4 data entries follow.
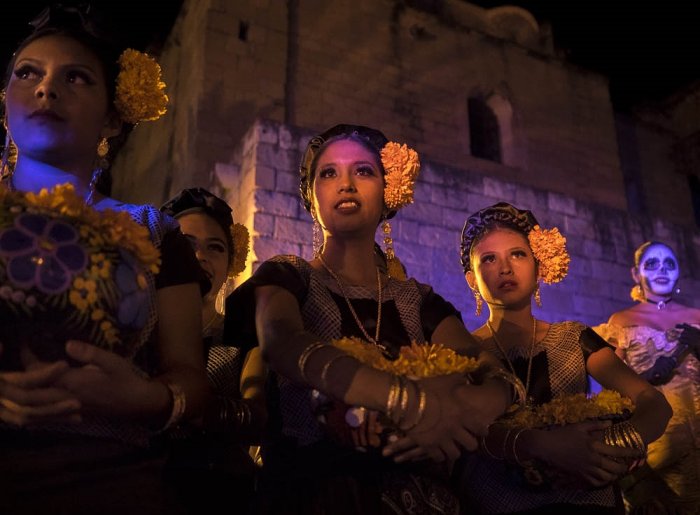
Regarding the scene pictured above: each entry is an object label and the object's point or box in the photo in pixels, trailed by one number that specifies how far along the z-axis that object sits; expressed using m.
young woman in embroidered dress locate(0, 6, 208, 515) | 1.33
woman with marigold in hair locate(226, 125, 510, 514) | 1.65
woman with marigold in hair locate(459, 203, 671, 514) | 2.30
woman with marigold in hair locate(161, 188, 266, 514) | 2.00
